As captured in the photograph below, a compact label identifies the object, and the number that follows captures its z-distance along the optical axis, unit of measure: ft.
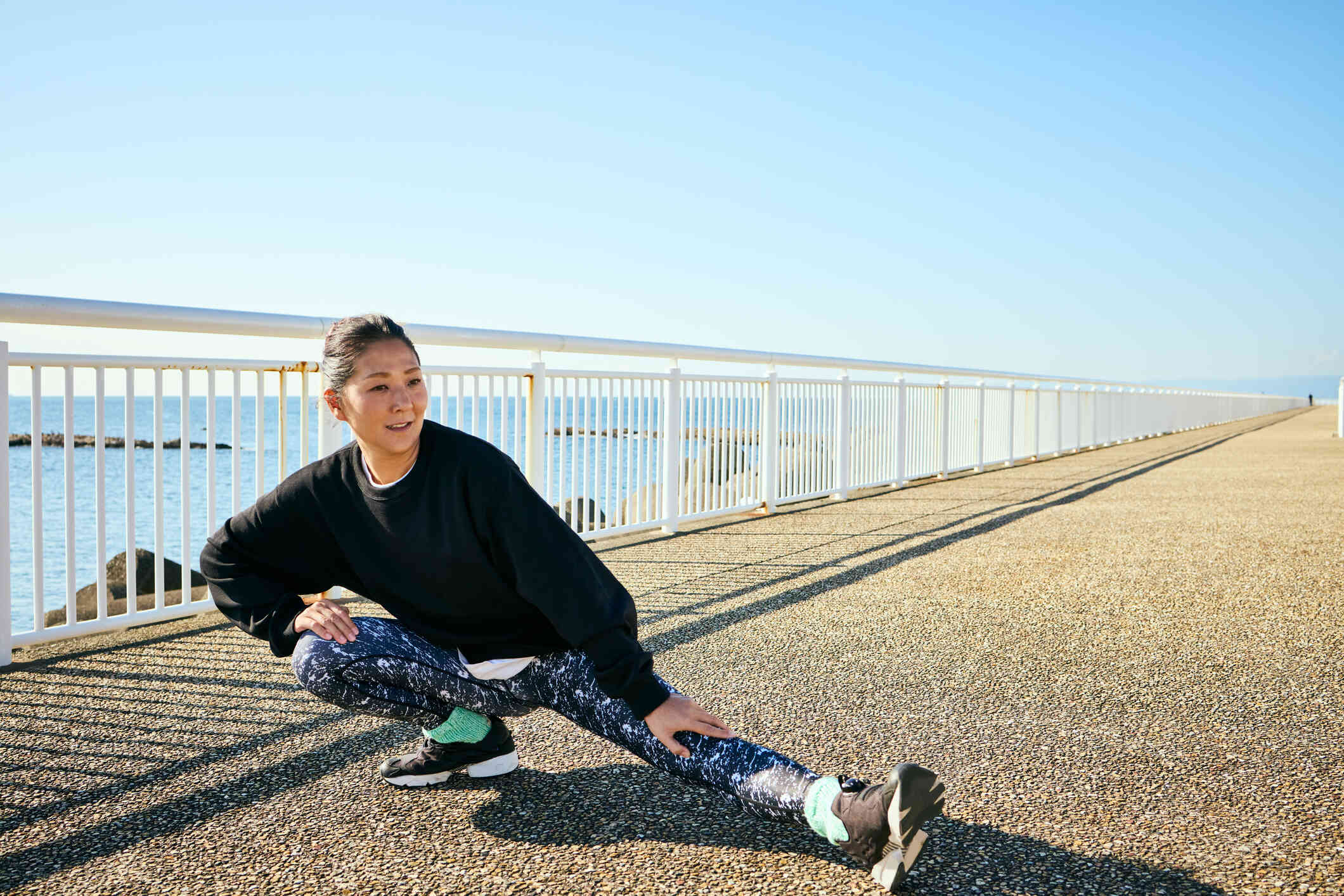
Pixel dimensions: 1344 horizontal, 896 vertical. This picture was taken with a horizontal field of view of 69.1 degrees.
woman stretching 6.29
